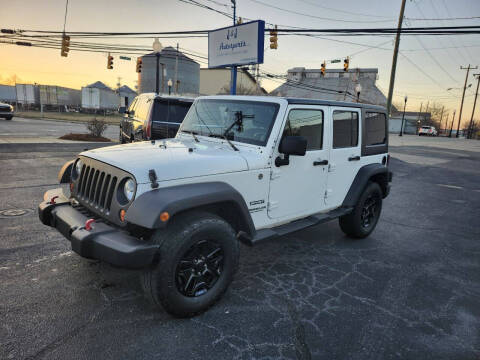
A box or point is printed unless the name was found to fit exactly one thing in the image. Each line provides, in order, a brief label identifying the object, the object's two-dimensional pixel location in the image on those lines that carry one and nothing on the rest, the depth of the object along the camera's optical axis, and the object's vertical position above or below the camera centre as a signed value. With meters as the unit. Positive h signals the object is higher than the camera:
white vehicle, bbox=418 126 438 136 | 55.43 -0.54
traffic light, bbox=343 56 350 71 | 22.83 +4.27
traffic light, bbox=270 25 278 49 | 17.70 +4.21
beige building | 65.44 +7.37
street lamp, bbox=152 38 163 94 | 21.98 +4.57
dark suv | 8.83 -0.06
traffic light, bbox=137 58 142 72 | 24.83 +3.64
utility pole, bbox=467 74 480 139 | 62.53 +2.07
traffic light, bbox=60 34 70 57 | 19.58 +3.76
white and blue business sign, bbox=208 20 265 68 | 16.12 +3.82
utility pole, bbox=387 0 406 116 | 18.47 +3.16
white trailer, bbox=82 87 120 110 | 60.31 +2.28
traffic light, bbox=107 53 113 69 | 24.17 +3.58
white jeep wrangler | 2.60 -0.69
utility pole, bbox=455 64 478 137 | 61.73 +8.21
